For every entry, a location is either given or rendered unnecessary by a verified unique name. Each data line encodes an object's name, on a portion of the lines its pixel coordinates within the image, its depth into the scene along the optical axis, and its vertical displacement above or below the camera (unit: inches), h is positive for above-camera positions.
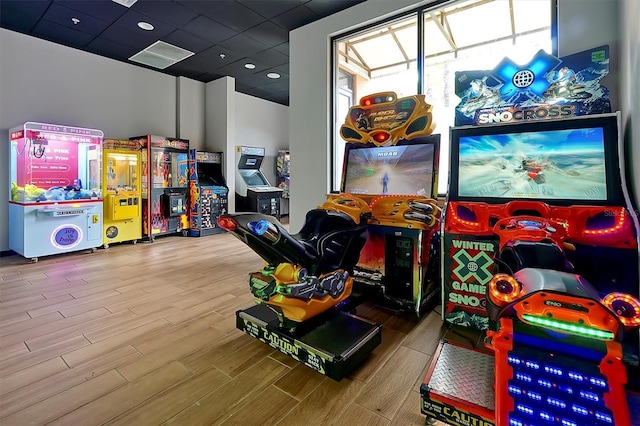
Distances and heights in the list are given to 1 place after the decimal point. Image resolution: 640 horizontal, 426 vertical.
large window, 117.1 +71.6
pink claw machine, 161.3 +12.6
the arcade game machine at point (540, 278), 39.8 -11.0
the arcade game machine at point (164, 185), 212.4 +19.1
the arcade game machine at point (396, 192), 98.6 +7.2
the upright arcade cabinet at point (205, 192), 234.4 +15.6
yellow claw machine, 193.8 +13.6
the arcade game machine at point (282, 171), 330.6 +43.6
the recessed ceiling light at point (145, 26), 163.8 +98.7
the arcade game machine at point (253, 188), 270.7 +22.3
